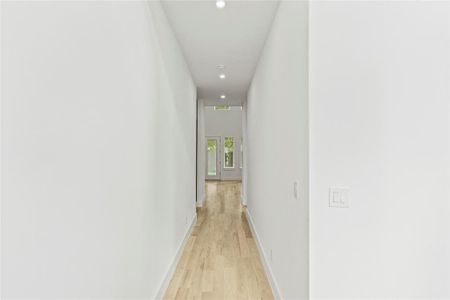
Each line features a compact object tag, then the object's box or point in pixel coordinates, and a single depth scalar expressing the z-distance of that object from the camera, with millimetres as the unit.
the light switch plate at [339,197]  1498
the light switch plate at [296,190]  1741
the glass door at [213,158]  12336
